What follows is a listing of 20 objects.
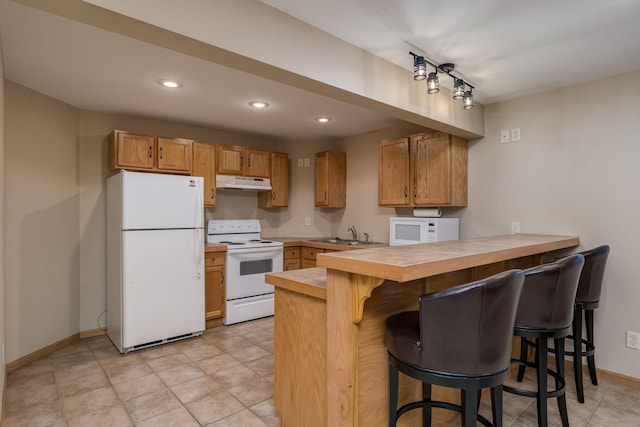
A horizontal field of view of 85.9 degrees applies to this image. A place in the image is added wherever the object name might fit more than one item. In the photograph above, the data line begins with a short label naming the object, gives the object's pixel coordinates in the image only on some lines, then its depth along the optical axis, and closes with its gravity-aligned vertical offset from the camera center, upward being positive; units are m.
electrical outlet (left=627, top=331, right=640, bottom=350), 2.56 -0.94
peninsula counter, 1.47 -0.53
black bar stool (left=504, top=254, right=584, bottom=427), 1.76 -0.49
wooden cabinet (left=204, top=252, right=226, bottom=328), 3.77 -0.78
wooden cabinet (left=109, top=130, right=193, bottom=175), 3.46 +0.67
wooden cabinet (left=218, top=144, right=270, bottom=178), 4.19 +0.70
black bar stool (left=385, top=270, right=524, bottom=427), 1.28 -0.47
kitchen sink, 4.31 -0.34
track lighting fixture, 2.10 +0.91
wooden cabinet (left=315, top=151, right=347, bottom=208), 4.77 +0.51
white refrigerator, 3.12 -0.41
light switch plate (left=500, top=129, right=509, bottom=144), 3.23 +0.75
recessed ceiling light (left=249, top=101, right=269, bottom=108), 3.35 +1.11
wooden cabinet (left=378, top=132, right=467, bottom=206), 3.38 +0.47
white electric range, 3.90 -0.63
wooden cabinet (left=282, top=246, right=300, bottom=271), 4.46 -0.56
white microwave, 3.35 -0.15
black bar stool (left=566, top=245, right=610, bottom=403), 2.28 -0.55
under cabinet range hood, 4.16 +0.42
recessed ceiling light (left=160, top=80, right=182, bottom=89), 2.80 +1.10
